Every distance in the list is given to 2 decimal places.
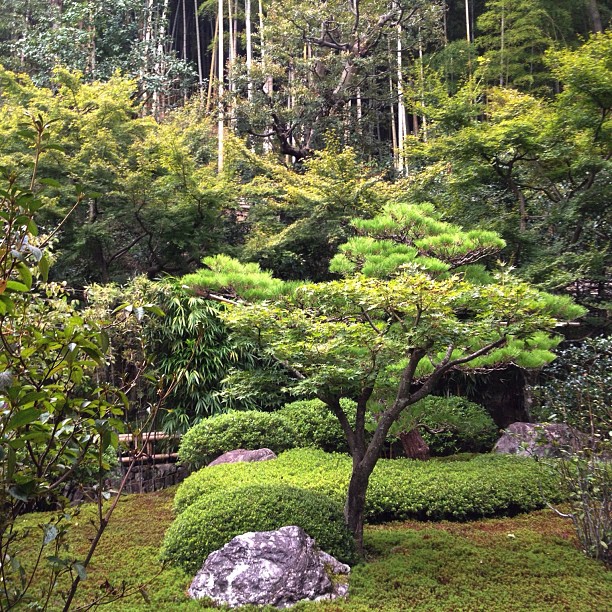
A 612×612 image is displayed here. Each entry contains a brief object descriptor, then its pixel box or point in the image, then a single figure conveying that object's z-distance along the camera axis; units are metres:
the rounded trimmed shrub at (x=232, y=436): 5.05
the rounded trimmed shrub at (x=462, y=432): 5.45
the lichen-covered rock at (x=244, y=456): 4.83
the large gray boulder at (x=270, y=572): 2.59
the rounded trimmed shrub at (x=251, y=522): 2.99
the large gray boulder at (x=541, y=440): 3.26
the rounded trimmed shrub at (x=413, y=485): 3.96
